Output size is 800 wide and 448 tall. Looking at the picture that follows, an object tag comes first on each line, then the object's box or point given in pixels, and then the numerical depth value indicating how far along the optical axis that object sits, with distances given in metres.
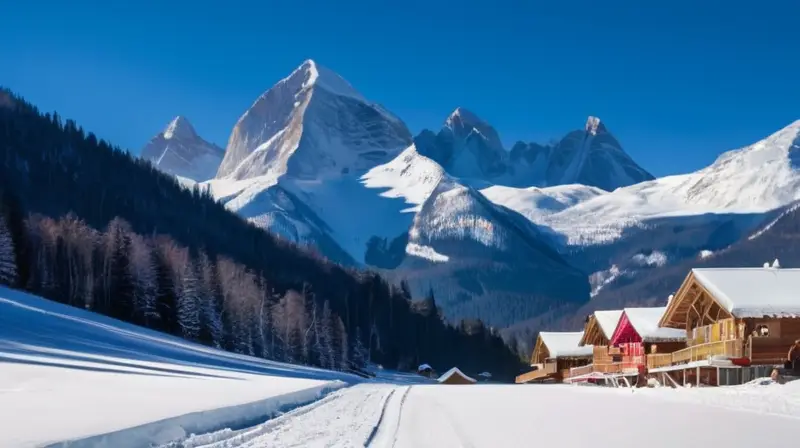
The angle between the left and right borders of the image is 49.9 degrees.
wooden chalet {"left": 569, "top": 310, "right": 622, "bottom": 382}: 67.89
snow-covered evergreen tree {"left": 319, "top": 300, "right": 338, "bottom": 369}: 113.69
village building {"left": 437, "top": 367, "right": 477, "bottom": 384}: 106.81
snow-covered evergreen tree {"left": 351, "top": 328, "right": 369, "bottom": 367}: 130.79
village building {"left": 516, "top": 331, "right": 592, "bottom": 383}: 87.19
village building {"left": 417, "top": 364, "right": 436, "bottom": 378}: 151.38
